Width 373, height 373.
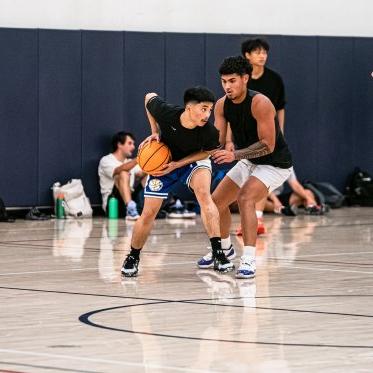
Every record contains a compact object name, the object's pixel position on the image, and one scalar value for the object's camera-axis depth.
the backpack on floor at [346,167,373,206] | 22.55
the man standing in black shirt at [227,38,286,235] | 15.73
